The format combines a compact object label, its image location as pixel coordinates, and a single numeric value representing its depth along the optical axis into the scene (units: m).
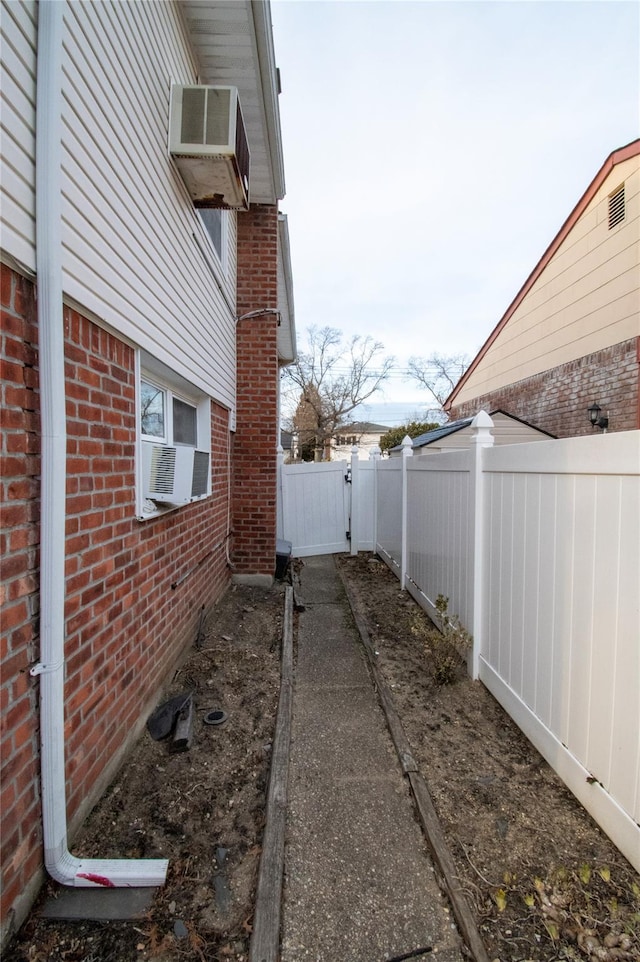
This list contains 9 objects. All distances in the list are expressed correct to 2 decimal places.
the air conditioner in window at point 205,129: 3.09
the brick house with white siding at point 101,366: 1.48
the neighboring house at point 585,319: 6.38
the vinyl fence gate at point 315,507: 8.07
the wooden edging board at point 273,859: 1.43
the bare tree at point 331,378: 29.64
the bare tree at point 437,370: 35.97
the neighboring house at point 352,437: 30.45
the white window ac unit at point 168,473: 2.68
